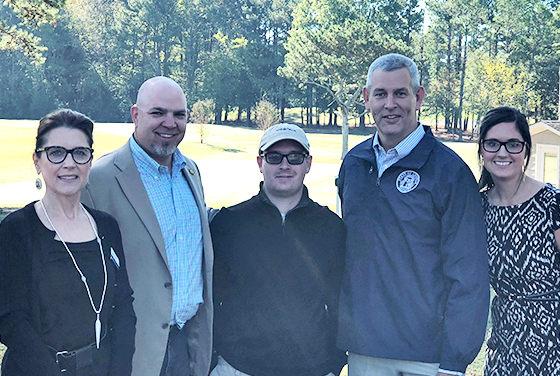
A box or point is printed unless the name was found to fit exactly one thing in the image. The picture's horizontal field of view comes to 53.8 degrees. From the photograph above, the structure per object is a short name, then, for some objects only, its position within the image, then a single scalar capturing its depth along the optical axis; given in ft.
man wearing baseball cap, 8.94
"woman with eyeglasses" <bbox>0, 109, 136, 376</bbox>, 7.01
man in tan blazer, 9.17
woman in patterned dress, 9.17
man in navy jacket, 8.34
